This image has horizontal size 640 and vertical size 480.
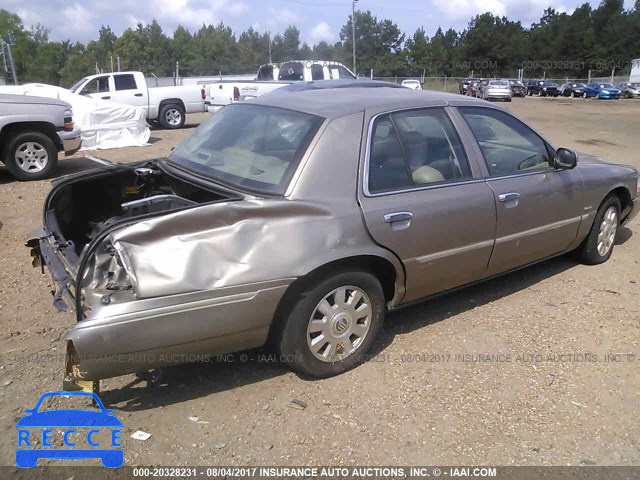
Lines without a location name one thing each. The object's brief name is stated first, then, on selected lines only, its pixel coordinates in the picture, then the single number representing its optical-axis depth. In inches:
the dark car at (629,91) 1667.1
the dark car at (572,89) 1772.9
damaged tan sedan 109.7
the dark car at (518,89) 1781.5
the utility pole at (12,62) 791.1
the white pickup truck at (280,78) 592.1
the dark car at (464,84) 1620.3
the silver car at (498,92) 1440.7
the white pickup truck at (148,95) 627.8
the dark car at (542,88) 1879.2
